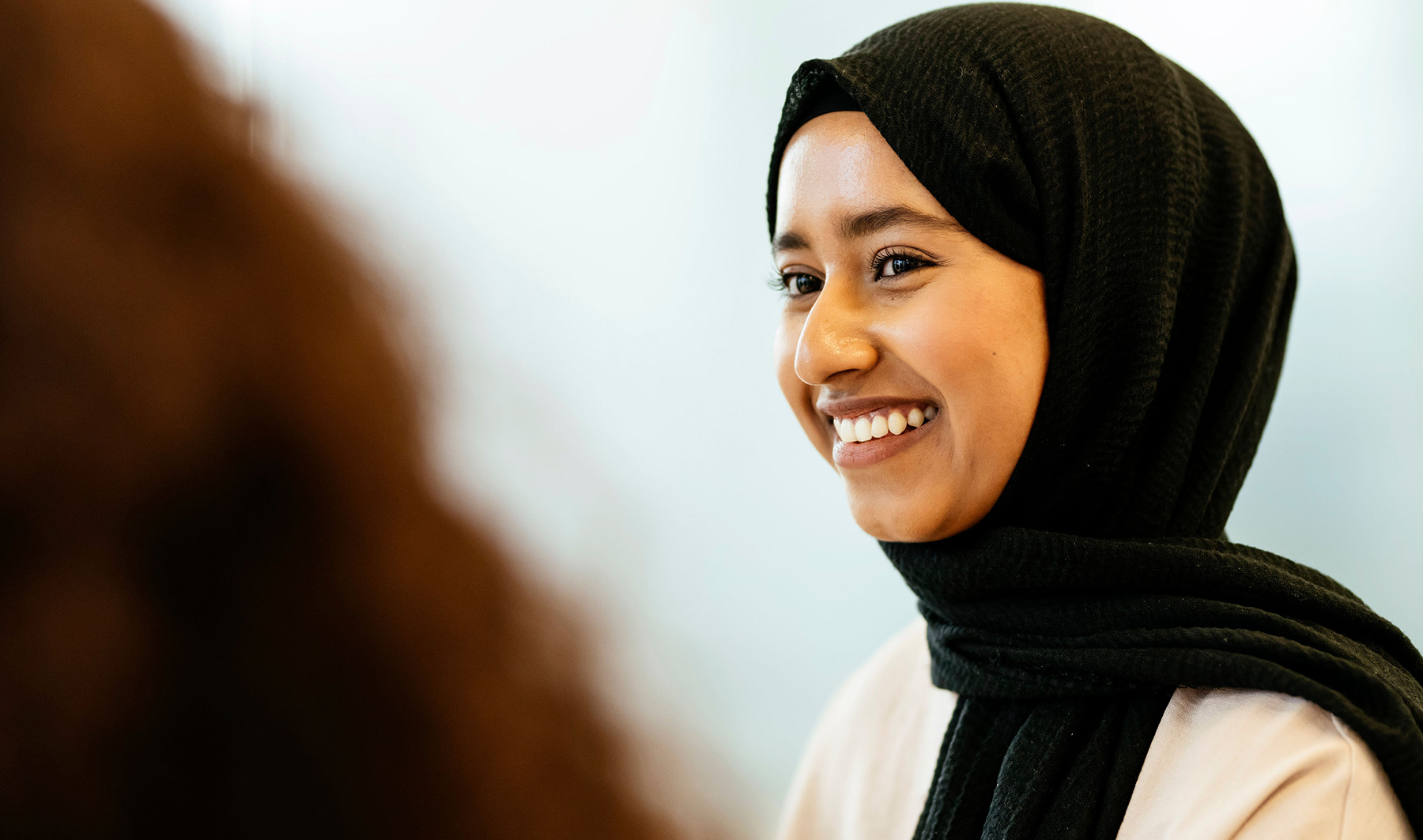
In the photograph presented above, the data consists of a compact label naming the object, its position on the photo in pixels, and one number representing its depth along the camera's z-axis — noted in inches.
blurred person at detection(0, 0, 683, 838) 34.5
